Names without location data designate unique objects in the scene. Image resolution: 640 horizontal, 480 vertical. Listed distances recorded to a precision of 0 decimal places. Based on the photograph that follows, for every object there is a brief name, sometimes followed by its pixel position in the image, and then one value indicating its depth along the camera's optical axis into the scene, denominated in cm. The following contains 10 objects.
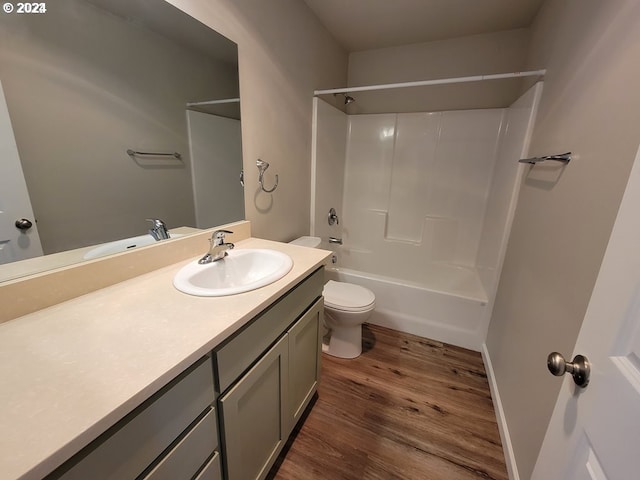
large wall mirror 73
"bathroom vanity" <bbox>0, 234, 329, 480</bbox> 44
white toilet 173
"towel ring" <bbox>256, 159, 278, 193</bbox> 160
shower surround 198
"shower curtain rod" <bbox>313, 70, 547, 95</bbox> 154
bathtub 195
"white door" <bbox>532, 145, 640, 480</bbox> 41
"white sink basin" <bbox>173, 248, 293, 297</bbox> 91
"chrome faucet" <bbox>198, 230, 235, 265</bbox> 116
